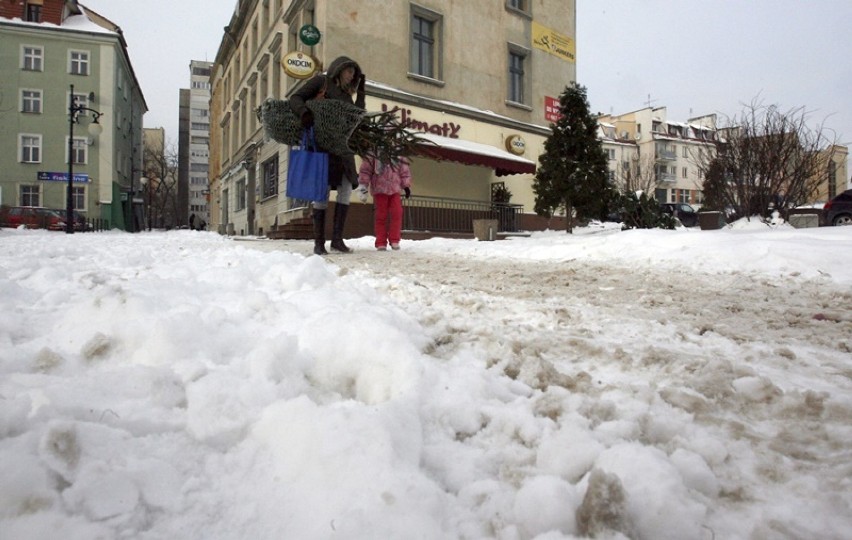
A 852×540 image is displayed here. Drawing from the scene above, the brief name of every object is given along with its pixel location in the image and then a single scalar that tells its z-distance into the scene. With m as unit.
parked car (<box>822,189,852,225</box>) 12.61
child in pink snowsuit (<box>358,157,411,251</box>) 6.14
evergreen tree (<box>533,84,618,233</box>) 12.13
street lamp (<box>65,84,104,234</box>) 17.58
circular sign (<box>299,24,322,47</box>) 12.66
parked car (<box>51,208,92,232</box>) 21.72
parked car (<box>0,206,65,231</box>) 19.73
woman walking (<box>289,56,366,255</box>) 5.04
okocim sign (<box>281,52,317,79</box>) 12.84
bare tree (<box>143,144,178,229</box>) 41.44
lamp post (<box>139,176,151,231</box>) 36.59
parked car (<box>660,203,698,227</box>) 25.49
